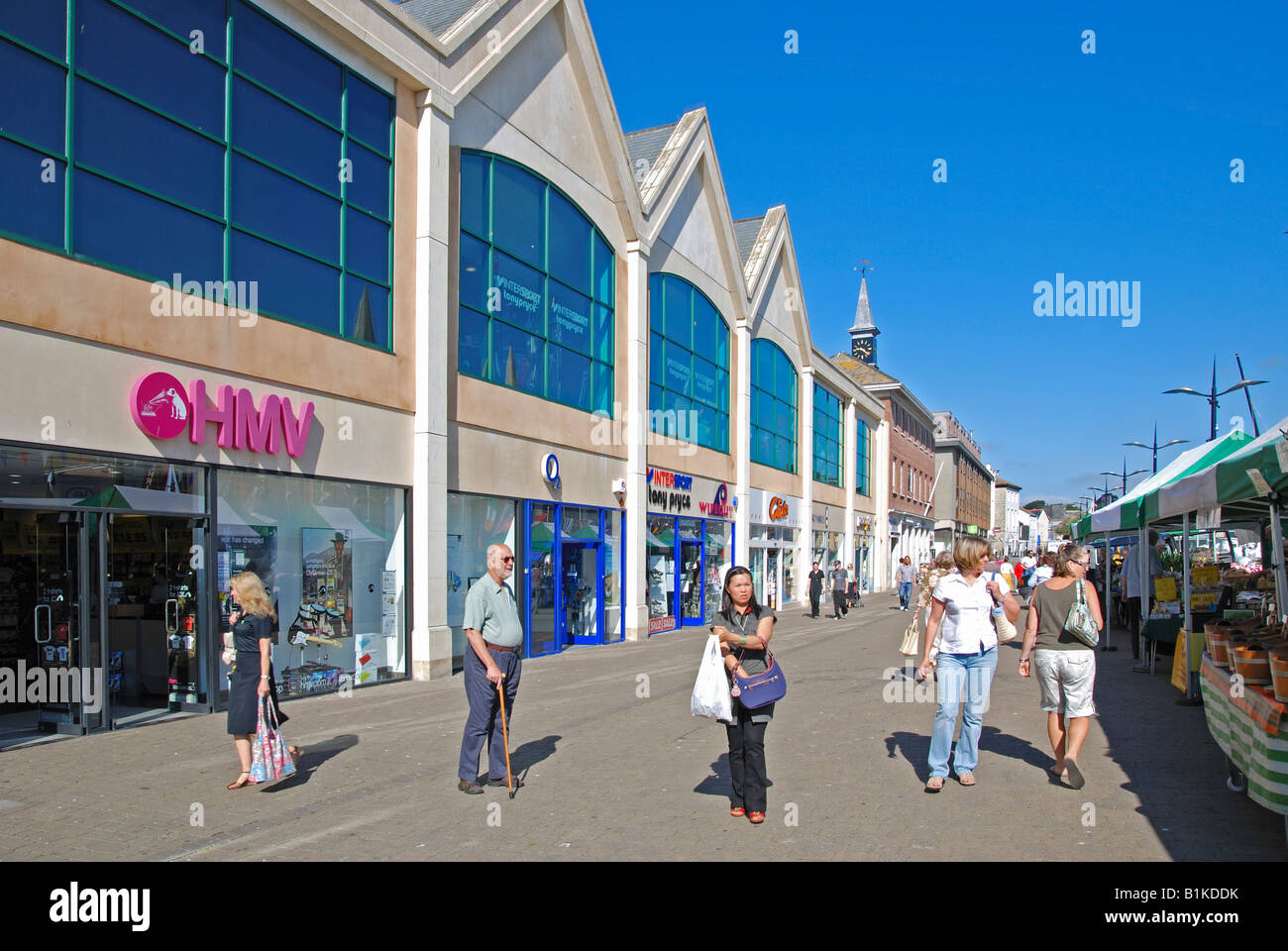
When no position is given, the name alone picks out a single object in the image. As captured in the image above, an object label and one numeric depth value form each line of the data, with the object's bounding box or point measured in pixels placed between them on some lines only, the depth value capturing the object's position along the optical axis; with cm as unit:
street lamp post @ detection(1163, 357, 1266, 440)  2732
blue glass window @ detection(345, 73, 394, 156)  1327
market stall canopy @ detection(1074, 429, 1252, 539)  1180
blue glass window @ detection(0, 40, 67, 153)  890
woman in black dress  729
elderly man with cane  718
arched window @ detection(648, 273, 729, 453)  2259
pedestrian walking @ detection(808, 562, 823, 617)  2769
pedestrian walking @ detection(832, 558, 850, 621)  2767
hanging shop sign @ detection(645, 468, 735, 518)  2200
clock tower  8114
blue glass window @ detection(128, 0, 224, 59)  1042
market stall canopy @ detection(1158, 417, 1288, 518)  717
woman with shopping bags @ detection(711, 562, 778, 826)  627
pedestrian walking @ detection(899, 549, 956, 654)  1045
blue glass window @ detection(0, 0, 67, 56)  891
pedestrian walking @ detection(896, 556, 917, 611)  3178
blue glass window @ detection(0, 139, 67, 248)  886
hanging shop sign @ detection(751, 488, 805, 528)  2939
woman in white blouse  711
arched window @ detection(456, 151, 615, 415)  1570
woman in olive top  721
